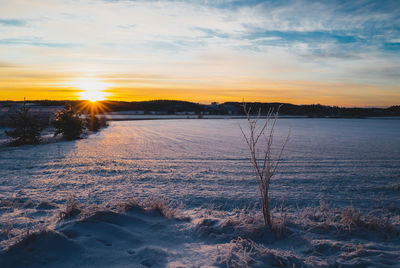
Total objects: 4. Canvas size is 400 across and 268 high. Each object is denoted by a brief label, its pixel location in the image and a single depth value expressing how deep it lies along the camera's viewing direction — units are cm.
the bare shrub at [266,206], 372
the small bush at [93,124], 2735
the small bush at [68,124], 1800
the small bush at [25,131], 1457
